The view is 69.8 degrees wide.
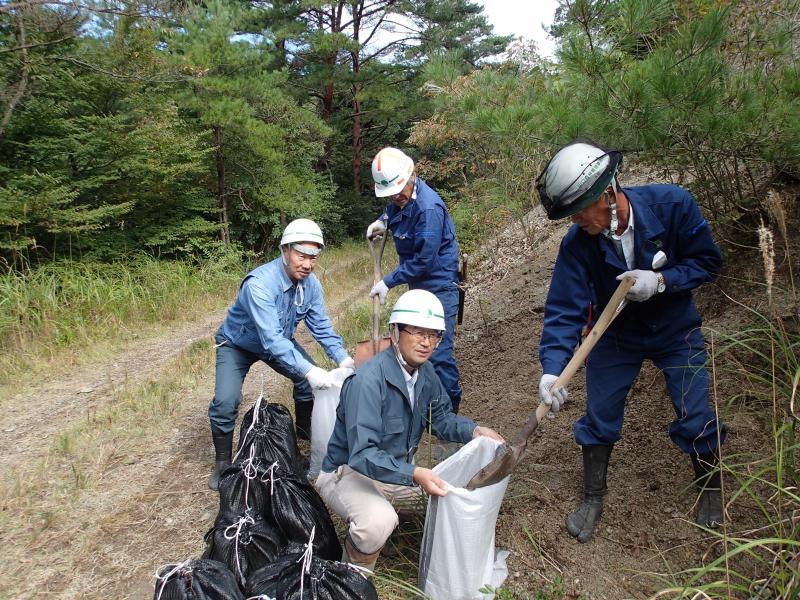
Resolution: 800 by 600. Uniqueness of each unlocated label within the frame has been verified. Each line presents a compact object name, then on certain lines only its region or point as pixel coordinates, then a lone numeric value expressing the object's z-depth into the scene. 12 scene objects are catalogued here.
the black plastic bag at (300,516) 2.61
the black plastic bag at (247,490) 2.75
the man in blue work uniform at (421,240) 3.63
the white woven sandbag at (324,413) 3.12
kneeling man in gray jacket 2.24
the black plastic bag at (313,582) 1.95
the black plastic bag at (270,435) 3.19
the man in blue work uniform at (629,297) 2.27
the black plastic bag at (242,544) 2.38
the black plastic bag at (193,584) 1.99
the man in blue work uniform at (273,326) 3.38
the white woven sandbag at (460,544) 2.13
